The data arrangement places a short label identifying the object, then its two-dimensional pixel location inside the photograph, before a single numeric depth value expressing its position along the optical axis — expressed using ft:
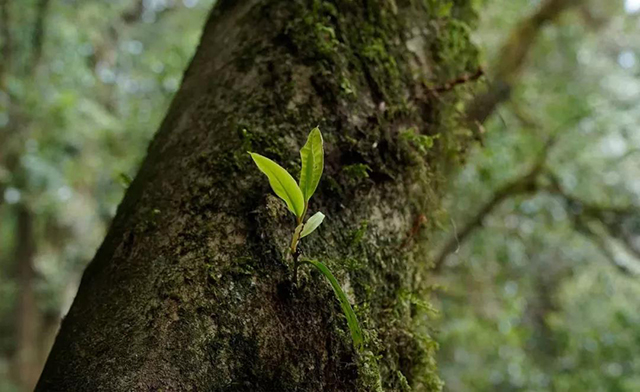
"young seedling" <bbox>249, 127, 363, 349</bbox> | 2.37
